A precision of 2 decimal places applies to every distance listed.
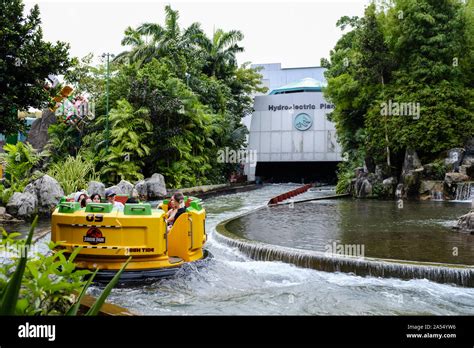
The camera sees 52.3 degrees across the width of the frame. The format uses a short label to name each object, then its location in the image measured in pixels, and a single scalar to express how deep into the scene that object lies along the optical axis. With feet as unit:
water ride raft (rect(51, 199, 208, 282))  23.97
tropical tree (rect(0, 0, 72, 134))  38.73
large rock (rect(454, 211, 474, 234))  36.89
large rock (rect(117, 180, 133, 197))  65.16
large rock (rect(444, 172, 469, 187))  71.15
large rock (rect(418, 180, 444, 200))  72.23
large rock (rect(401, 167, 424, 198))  75.41
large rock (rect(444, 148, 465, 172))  74.13
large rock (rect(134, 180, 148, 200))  71.46
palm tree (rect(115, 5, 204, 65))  109.09
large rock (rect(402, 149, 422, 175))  78.18
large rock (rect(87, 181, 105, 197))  58.75
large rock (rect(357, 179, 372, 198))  79.87
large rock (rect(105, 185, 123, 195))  62.80
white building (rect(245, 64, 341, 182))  133.39
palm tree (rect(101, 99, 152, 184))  79.15
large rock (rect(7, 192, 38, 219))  49.14
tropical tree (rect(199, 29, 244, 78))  128.57
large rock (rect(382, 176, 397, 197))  78.95
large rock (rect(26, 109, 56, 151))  95.86
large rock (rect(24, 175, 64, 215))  52.85
